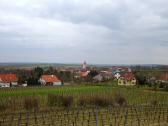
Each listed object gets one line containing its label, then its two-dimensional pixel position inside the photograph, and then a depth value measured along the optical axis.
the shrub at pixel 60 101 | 21.13
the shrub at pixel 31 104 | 19.47
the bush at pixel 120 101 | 22.10
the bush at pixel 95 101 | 21.44
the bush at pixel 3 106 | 18.82
